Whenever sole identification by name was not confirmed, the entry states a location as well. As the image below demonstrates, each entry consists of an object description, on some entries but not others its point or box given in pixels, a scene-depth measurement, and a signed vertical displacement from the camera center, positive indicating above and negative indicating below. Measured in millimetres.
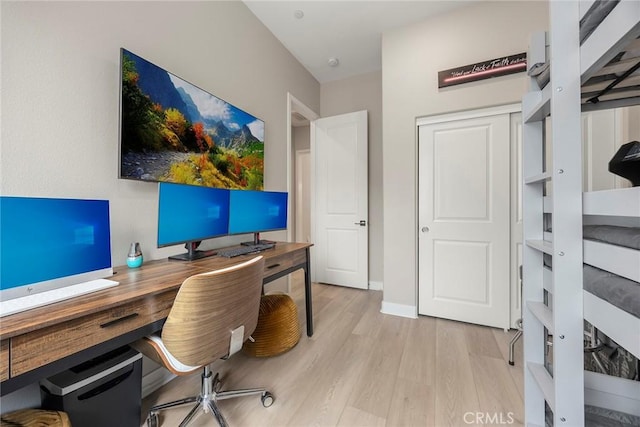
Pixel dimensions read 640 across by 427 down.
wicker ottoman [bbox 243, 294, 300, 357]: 1857 -892
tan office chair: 965 -456
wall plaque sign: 2143 +1323
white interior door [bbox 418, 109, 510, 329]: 2279 -47
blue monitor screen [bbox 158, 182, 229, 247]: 1396 +7
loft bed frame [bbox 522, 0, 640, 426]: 734 +31
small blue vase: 1350 -237
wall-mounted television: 1378 +564
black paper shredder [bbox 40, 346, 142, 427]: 974 -750
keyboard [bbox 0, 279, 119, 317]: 790 -300
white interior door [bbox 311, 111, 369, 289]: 3357 +203
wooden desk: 691 -374
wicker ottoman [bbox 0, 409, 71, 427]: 899 -763
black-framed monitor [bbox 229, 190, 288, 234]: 1949 +26
